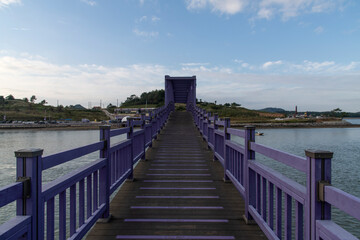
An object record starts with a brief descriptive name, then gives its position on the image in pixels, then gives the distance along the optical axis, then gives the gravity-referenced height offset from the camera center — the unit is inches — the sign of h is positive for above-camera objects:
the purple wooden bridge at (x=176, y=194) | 60.4 -39.2
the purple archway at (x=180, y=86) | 720.3 +119.5
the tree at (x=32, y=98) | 4871.8 +373.7
